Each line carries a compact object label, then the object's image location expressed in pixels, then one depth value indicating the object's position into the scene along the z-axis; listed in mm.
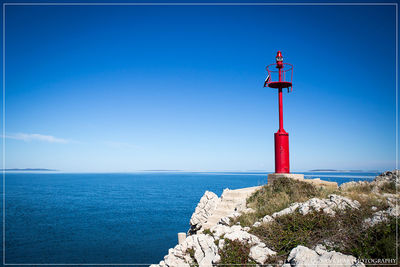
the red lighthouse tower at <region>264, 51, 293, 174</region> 16172
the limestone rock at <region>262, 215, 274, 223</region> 9898
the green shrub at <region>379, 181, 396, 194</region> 13305
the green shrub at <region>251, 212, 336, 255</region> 8127
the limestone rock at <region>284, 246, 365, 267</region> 6468
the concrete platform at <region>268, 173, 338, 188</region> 14992
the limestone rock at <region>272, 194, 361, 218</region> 9750
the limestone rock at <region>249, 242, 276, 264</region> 7725
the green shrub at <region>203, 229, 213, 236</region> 10031
